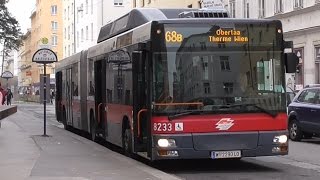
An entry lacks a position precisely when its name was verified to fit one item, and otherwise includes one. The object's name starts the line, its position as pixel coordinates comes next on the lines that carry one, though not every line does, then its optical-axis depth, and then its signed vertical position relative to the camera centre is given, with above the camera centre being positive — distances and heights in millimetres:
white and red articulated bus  11477 +32
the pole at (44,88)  21234 +87
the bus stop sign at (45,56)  20791 +1158
